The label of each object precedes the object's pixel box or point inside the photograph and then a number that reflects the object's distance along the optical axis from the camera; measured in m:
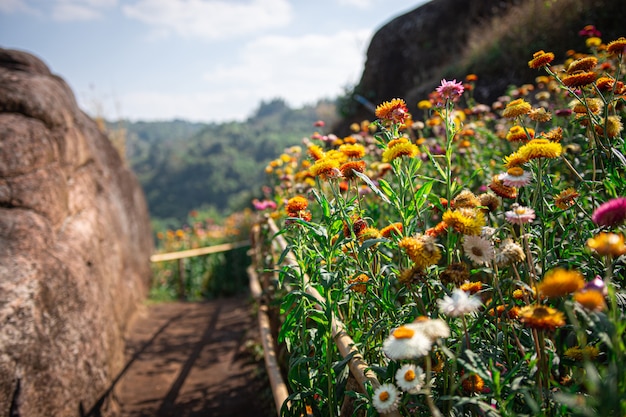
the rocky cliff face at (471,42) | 5.77
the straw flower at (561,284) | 0.88
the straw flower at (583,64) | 1.54
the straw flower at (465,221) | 1.16
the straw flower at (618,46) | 1.57
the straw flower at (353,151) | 1.72
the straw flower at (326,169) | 1.59
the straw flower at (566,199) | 1.41
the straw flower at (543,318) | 0.93
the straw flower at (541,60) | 1.64
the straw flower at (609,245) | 0.85
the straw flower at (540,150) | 1.22
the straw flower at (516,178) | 1.26
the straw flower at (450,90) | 1.57
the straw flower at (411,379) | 1.04
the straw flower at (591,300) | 0.79
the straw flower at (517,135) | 1.56
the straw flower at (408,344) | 0.95
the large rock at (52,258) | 2.79
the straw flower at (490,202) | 1.39
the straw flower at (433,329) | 0.97
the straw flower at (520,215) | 1.16
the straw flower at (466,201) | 1.31
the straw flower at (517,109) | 1.60
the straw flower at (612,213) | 0.98
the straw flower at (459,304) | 1.00
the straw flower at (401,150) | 1.38
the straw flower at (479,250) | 1.16
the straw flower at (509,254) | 1.11
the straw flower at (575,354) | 1.14
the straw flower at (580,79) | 1.50
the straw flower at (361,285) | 1.54
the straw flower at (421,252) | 1.17
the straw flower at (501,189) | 1.34
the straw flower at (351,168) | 1.60
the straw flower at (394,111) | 1.57
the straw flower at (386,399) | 1.12
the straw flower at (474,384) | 1.18
